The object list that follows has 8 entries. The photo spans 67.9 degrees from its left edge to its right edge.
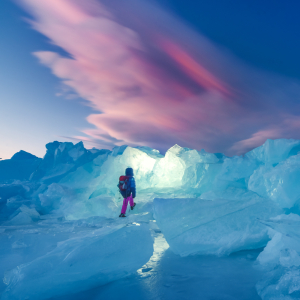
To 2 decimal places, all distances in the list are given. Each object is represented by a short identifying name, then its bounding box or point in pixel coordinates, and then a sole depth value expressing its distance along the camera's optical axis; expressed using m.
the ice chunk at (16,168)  13.91
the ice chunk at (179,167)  7.20
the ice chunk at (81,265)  1.65
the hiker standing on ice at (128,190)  6.02
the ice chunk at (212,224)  2.60
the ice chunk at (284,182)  3.26
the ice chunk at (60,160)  9.45
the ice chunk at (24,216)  5.10
